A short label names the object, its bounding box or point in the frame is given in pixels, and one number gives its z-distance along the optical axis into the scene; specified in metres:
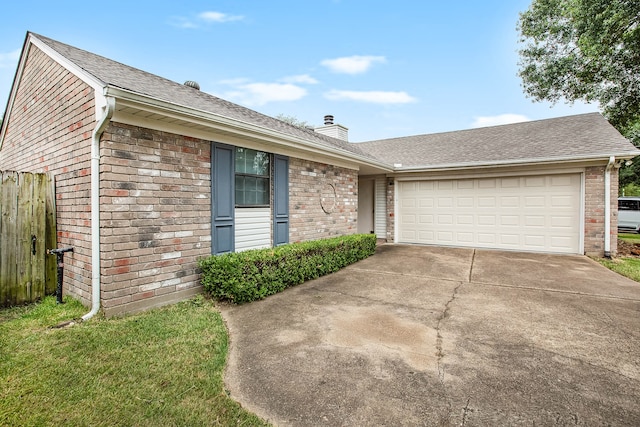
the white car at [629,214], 14.89
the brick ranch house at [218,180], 3.85
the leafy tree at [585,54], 9.51
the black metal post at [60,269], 4.15
